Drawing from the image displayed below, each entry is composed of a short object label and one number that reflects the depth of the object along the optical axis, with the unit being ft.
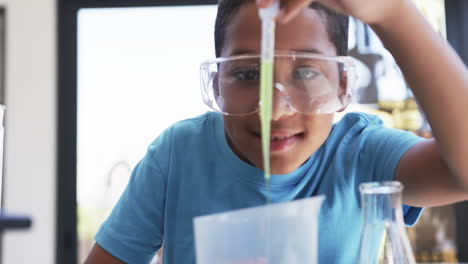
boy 2.11
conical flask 1.77
